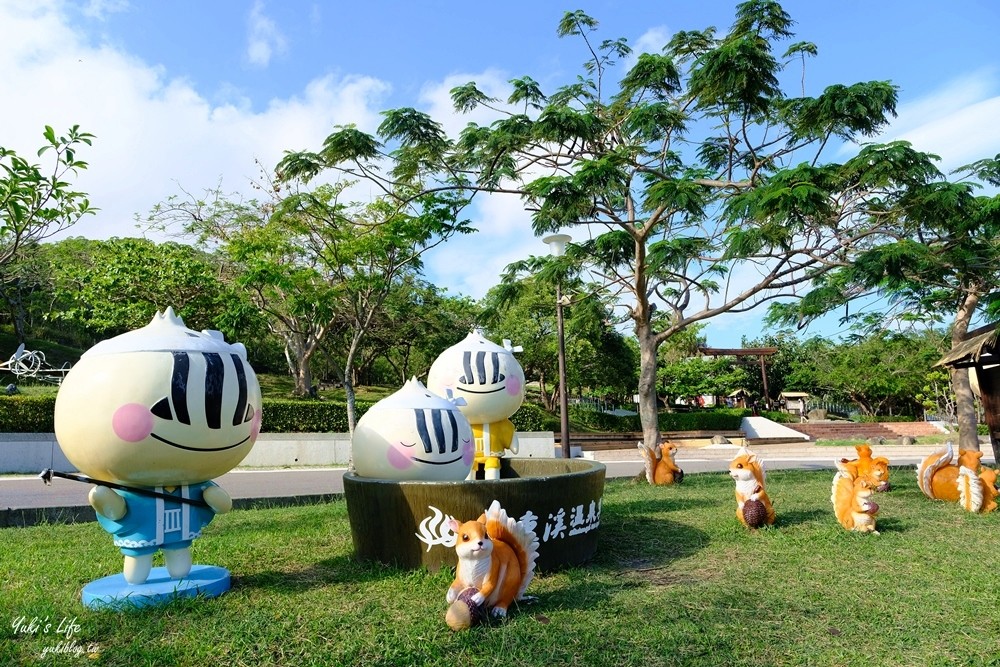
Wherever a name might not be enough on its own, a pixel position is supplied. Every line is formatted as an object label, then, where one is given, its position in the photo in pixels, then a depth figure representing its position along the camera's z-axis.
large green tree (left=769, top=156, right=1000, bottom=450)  9.81
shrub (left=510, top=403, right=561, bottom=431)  26.61
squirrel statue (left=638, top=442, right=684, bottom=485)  12.86
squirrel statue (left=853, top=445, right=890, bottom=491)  7.86
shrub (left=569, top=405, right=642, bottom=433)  32.21
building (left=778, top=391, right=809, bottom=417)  46.34
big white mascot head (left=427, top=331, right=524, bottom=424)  8.92
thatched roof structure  11.66
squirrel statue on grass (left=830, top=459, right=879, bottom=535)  7.58
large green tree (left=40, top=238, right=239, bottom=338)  20.89
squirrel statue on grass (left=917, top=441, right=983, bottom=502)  10.04
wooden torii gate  39.81
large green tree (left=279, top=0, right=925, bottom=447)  9.70
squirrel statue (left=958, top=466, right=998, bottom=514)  9.00
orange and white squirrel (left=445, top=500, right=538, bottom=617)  4.56
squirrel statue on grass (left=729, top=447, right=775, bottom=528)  7.90
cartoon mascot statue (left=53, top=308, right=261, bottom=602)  4.83
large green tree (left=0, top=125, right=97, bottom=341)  7.25
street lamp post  14.18
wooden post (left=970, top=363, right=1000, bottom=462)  12.94
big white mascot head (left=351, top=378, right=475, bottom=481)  6.55
